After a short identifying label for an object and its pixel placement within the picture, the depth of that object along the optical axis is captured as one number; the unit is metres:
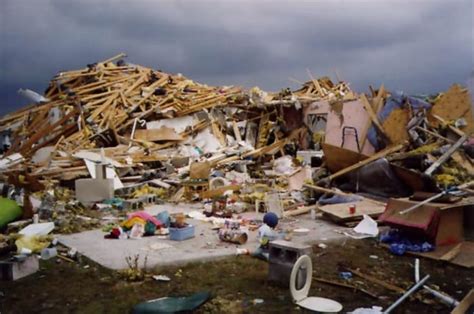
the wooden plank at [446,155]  9.66
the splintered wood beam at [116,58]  22.15
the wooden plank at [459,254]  6.11
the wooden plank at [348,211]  8.41
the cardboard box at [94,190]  11.12
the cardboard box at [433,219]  6.52
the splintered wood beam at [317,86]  21.31
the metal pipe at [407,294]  4.47
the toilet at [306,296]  4.58
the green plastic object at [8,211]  8.52
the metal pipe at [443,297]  4.63
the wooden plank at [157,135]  17.33
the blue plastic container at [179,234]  7.41
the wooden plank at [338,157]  11.39
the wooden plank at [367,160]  10.95
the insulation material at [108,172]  12.43
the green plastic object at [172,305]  4.45
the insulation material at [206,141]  17.88
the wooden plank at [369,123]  12.99
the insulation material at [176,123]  18.14
